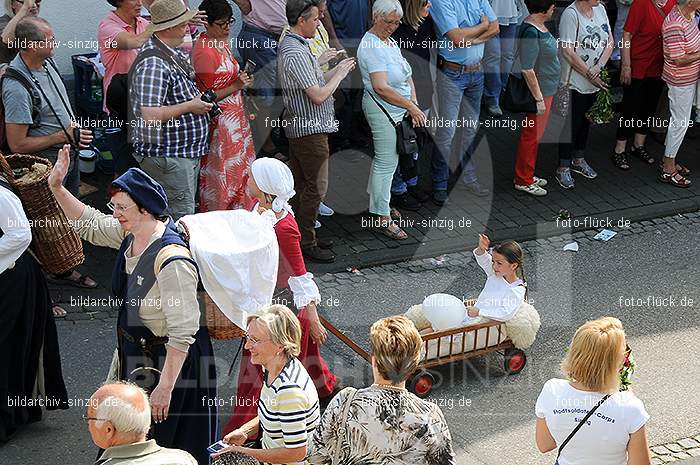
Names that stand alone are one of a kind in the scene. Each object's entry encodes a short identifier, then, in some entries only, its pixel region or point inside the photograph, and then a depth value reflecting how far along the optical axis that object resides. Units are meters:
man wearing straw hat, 16.26
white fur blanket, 15.32
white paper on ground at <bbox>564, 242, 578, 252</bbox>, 19.77
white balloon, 14.98
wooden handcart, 14.95
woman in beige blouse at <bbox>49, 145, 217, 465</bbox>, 11.19
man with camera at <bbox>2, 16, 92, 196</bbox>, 16.09
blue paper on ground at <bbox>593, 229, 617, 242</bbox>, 20.26
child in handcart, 15.04
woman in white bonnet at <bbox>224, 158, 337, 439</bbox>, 13.06
